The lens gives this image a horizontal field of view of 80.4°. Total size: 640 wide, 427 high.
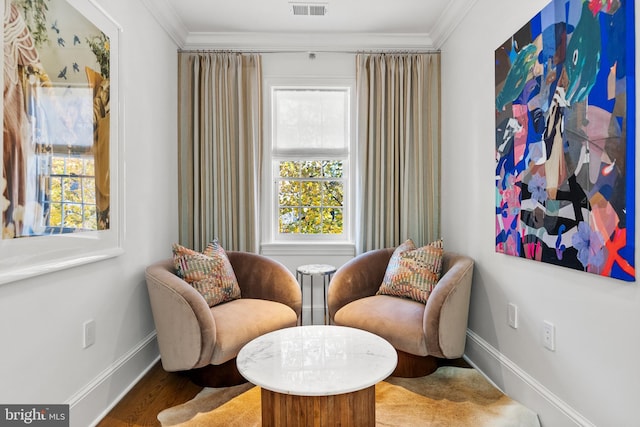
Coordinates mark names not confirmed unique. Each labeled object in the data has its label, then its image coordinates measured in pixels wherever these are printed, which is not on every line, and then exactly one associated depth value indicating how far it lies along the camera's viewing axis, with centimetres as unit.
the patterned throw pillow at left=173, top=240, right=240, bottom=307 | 254
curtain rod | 342
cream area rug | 195
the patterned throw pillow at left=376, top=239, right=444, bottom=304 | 266
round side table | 304
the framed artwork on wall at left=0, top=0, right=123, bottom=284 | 148
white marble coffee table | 151
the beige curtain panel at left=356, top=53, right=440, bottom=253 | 340
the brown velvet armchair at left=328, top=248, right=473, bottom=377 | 226
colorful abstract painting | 144
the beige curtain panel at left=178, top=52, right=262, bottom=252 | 336
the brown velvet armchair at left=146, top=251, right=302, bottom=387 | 214
